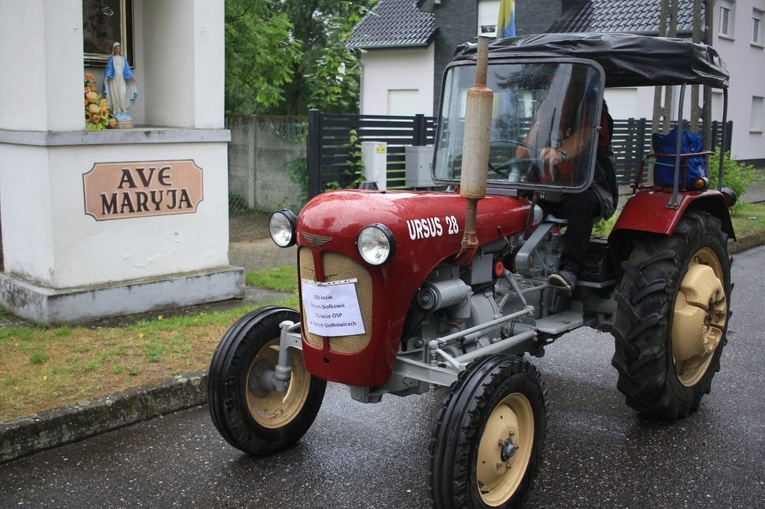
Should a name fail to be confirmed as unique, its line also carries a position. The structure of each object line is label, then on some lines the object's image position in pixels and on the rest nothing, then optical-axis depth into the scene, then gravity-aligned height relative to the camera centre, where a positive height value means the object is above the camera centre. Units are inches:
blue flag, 220.1 +33.5
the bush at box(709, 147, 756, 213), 553.6 -17.0
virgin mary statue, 295.7 +20.5
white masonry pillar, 263.0 -11.3
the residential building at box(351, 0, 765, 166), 967.6 +135.4
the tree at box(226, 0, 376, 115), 477.7 +58.2
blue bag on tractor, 207.6 -2.4
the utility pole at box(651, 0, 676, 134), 428.5 +27.2
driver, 183.6 -9.2
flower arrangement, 283.6 +9.9
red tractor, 149.2 -29.3
